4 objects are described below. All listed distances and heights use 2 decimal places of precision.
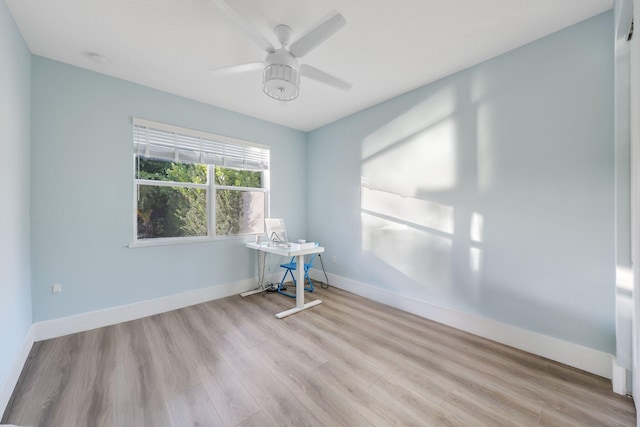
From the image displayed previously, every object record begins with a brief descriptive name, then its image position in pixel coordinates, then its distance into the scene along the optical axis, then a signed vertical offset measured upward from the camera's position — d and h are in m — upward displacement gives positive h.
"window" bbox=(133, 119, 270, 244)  2.97 +0.39
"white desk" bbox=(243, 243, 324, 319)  3.03 -0.69
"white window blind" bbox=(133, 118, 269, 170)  2.93 +0.89
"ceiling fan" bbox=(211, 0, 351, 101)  1.51 +1.16
